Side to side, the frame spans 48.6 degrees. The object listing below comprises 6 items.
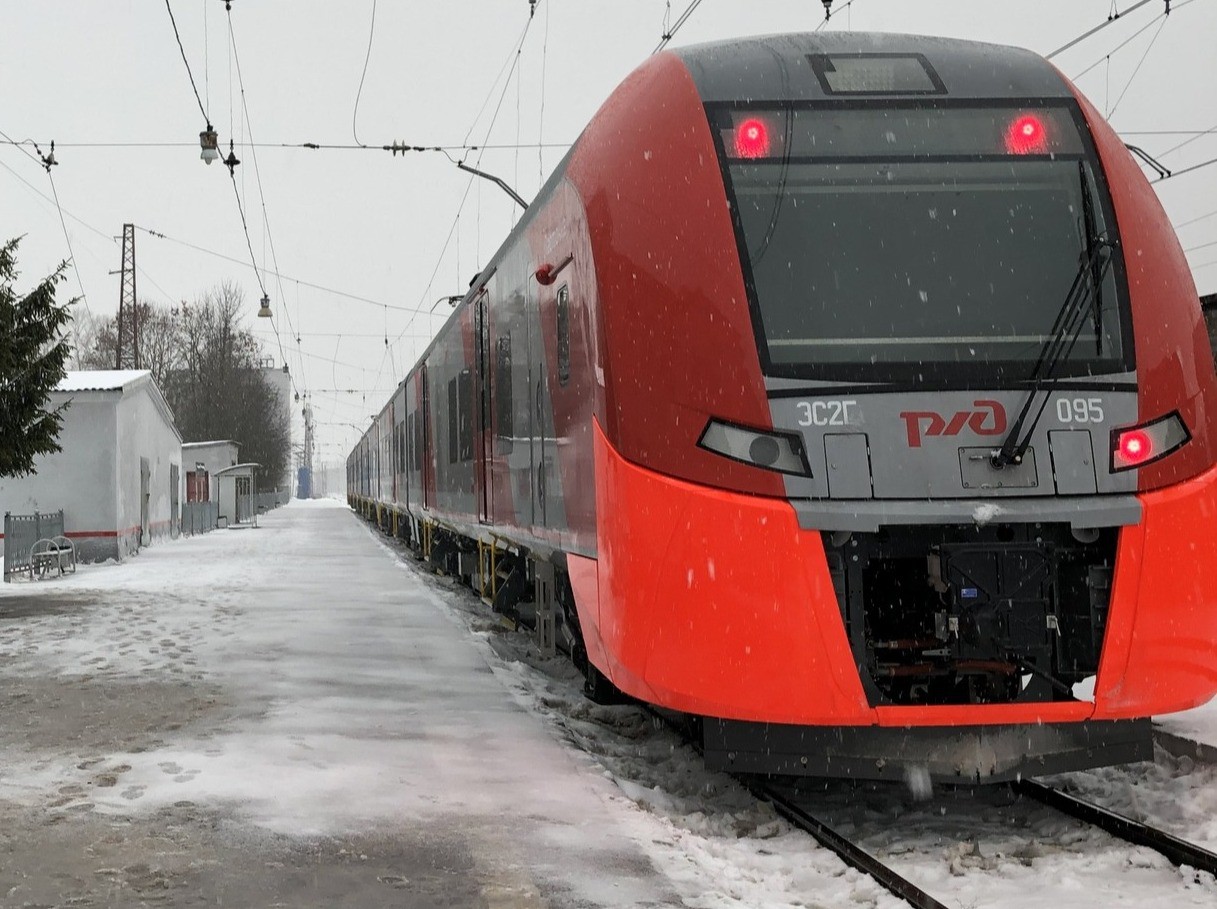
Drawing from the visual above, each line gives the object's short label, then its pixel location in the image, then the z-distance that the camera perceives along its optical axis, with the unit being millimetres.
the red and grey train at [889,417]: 5250
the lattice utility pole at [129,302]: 39906
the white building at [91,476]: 24438
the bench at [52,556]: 20828
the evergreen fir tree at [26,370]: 15219
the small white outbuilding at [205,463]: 42219
